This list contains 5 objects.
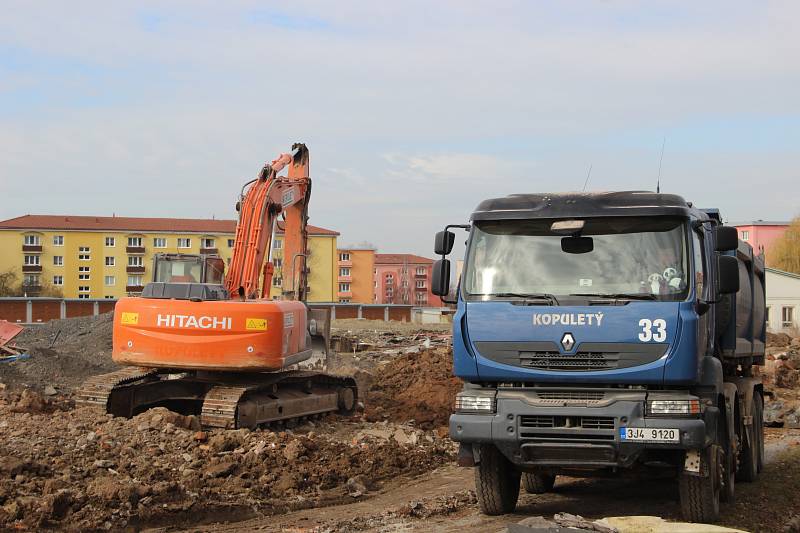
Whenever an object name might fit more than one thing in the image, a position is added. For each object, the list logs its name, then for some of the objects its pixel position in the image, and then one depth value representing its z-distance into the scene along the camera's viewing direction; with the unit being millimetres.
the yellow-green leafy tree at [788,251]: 71438
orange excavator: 13289
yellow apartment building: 89250
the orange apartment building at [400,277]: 136375
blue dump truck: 7812
